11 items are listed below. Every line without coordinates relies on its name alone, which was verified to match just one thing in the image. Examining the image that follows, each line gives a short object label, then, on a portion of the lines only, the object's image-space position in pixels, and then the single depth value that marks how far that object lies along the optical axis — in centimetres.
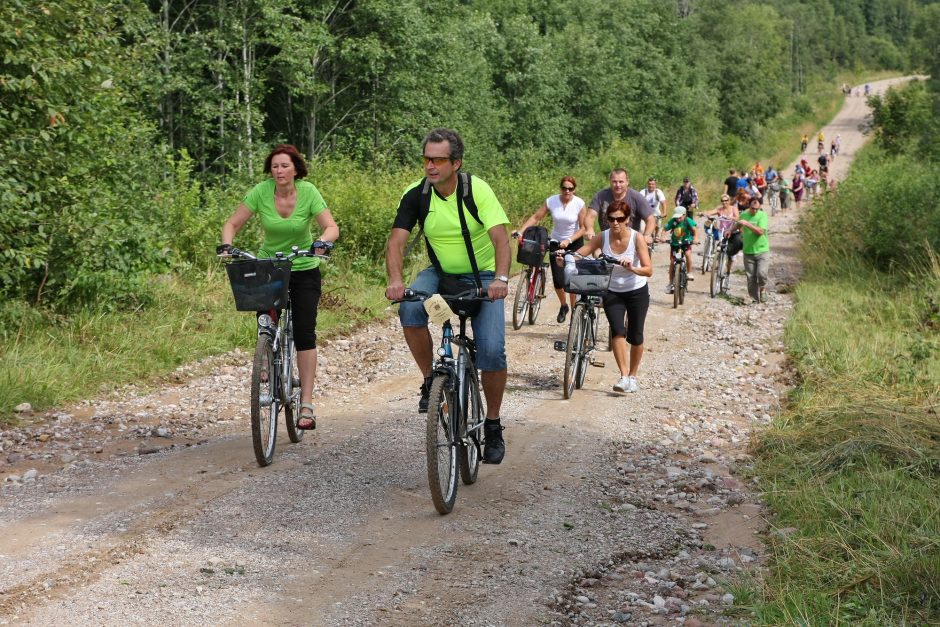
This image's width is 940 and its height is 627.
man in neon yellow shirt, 1122
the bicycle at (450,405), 1086
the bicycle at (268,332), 1246
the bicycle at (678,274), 3109
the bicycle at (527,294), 2583
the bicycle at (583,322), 1759
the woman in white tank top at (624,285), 1850
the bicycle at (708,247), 3687
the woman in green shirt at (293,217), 1332
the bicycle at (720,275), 3353
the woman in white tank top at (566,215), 2455
